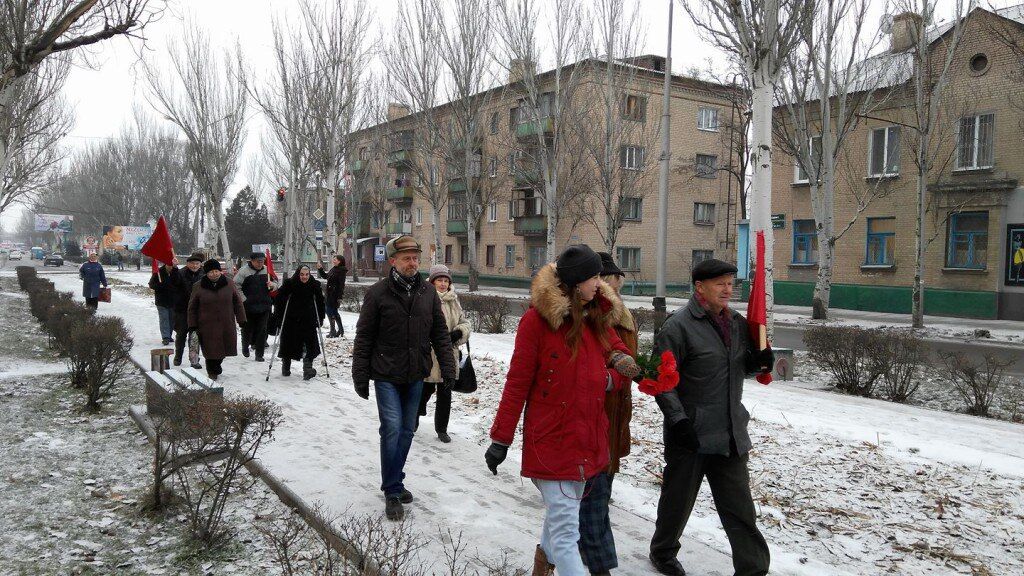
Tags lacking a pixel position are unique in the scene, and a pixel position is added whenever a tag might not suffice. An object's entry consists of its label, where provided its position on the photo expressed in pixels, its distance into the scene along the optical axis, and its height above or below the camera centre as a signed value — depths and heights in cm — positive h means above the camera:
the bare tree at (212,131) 3403 +588
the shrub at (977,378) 871 -137
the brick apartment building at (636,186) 3584 +406
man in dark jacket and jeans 498 -70
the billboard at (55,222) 8338 +290
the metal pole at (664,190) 1733 +170
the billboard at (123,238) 5909 +96
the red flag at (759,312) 389 -28
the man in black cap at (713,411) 375 -80
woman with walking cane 1034 -93
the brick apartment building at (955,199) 2372 +234
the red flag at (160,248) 1135 +3
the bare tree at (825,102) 1972 +468
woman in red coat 335 -66
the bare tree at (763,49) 1123 +352
